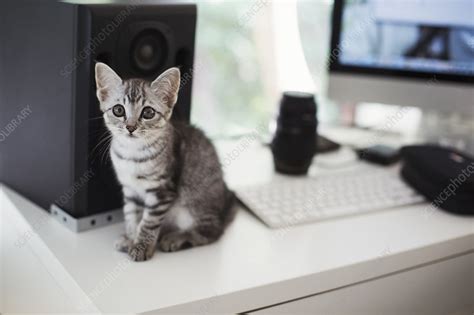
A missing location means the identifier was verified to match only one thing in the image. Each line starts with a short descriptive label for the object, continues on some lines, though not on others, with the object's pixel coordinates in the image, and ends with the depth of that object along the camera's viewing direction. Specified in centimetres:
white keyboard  92
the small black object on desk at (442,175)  96
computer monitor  115
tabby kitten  72
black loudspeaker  76
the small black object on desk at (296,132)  106
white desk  69
